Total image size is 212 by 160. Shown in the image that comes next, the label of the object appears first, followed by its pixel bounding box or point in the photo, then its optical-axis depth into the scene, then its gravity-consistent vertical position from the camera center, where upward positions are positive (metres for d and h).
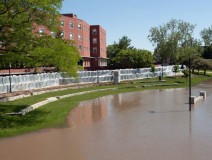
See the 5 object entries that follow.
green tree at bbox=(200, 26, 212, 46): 86.20 +10.19
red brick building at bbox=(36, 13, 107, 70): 53.46 +7.30
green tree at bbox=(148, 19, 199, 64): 53.93 +6.00
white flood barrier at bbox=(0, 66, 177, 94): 22.71 -0.93
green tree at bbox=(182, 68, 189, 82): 35.76 -0.65
